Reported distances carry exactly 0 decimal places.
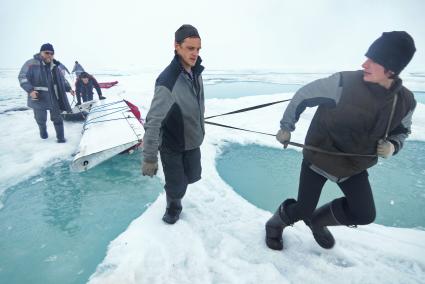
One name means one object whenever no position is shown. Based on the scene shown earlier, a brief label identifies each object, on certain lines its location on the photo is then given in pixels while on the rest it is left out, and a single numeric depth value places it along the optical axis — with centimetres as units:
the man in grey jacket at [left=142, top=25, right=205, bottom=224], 209
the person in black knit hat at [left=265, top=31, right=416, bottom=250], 169
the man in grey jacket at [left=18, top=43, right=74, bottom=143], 484
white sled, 391
